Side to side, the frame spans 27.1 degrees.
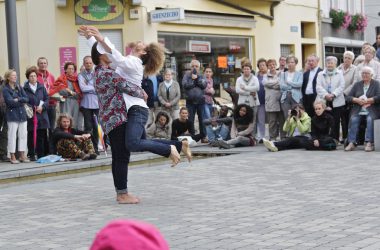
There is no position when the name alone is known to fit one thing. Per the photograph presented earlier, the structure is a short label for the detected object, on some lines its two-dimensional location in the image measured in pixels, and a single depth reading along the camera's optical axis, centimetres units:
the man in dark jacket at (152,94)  1734
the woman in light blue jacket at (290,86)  1600
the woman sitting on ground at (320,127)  1459
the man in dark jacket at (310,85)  1568
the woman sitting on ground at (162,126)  1697
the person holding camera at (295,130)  1477
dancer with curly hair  807
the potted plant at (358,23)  3450
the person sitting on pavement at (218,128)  1669
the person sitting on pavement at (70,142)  1412
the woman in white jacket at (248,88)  1662
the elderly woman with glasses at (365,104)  1434
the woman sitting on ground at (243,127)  1609
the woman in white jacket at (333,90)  1503
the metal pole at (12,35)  1503
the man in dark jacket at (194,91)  1744
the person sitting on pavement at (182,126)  1678
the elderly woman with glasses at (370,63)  1513
